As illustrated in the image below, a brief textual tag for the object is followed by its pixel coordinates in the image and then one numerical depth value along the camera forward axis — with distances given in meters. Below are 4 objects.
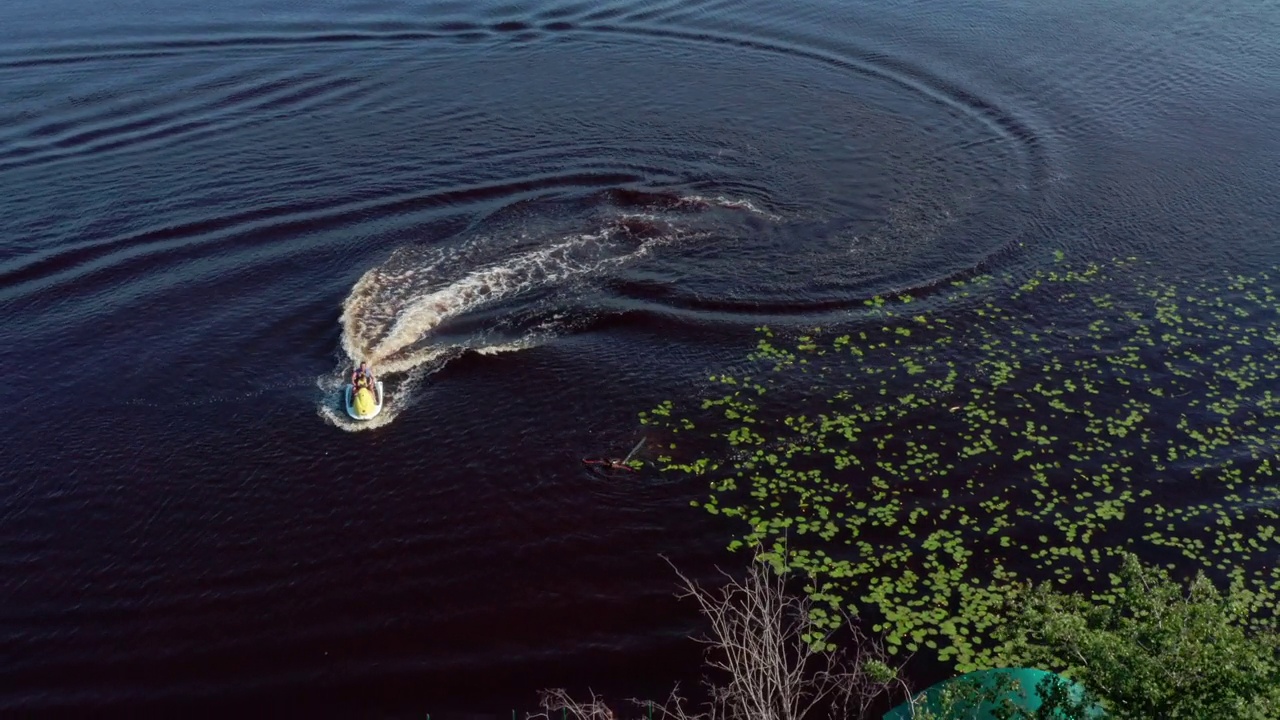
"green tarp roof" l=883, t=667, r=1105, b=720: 18.08
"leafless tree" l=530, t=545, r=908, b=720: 23.19
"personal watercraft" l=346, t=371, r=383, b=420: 34.34
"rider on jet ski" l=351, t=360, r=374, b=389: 34.59
